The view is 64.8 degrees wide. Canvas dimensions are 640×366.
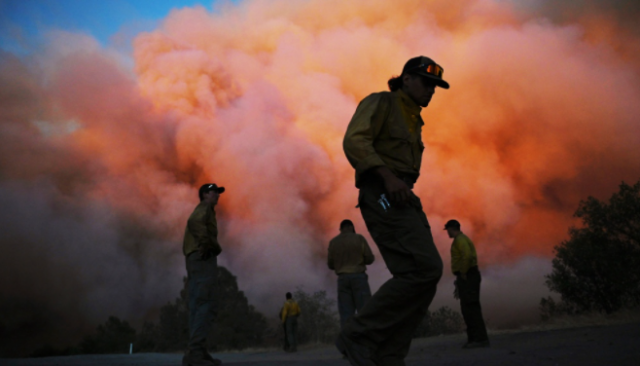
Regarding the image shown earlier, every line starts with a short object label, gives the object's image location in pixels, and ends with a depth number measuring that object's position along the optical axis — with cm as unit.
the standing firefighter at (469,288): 792
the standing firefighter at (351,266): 852
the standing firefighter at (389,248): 301
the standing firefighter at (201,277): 635
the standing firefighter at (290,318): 1611
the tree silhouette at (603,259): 2064
